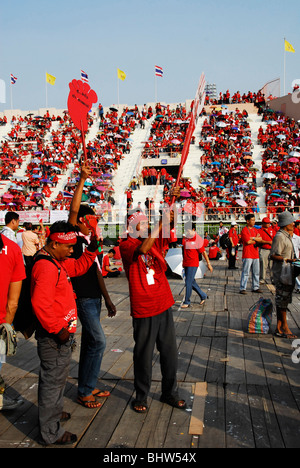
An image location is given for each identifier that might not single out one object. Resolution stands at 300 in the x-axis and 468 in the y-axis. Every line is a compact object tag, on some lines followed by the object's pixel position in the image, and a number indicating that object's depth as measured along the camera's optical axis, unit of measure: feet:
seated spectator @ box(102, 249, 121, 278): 40.88
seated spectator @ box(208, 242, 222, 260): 52.68
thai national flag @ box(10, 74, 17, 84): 146.57
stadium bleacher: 81.00
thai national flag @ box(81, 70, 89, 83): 84.65
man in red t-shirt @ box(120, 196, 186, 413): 12.45
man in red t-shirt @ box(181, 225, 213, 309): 27.04
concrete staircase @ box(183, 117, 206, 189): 94.27
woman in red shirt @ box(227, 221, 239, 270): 43.98
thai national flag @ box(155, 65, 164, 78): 136.03
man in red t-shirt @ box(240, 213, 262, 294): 30.94
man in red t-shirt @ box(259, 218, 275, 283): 32.68
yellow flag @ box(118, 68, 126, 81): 144.66
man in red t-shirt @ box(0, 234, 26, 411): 11.51
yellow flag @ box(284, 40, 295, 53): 116.98
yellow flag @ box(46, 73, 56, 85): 147.43
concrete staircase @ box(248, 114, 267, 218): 80.46
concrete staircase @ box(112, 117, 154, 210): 91.44
